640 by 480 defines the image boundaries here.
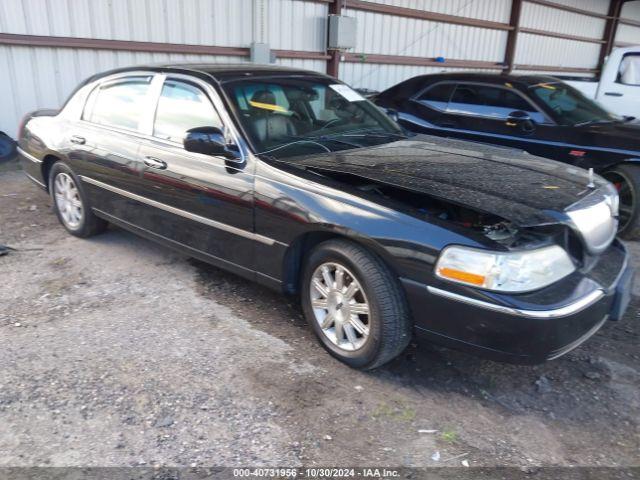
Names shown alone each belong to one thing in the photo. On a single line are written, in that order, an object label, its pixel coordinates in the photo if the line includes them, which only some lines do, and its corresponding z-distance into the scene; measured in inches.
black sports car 218.4
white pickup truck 317.1
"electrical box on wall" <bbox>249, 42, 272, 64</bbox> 349.7
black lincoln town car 103.1
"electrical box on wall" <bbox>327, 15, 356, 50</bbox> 385.7
